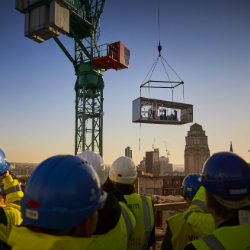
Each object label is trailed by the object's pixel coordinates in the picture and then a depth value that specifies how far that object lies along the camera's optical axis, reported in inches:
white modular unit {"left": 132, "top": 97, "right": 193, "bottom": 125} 633.0
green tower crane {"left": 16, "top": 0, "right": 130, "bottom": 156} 1052.5
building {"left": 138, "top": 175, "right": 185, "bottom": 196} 1865.2
